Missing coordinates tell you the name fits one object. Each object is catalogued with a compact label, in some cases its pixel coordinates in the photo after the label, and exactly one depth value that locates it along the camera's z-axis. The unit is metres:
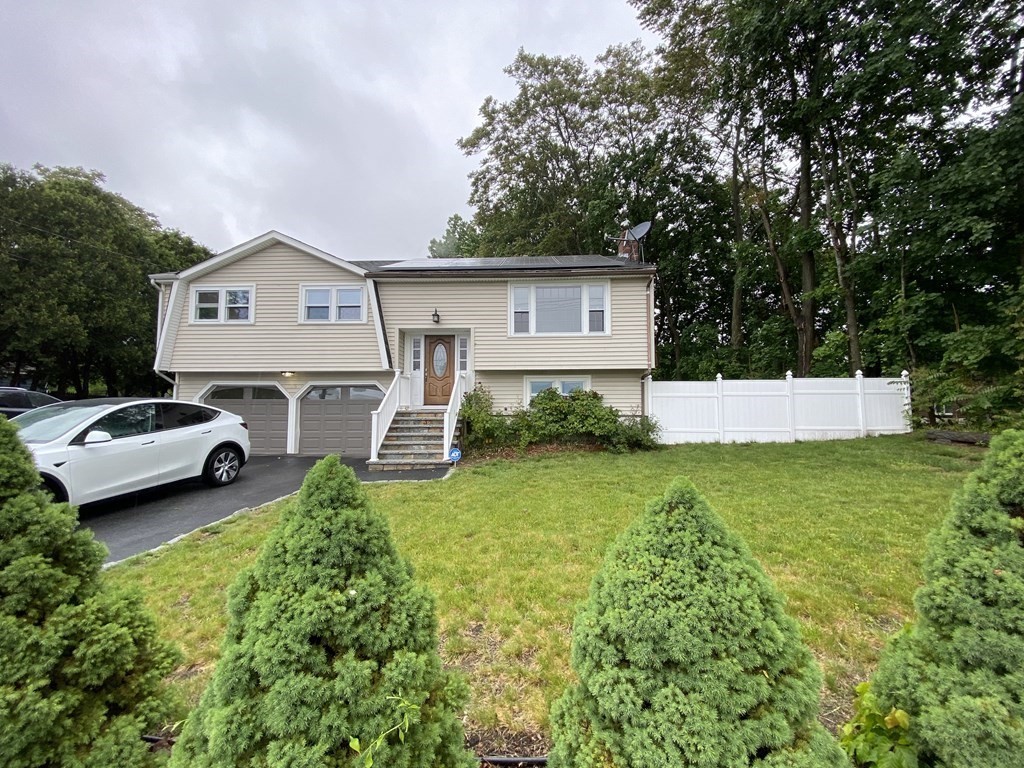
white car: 4.87
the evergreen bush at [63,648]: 1.30
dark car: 10.17
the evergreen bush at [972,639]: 1.18
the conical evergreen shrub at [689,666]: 1.02
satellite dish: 13.20
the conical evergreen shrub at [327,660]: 1.10
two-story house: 10.83
